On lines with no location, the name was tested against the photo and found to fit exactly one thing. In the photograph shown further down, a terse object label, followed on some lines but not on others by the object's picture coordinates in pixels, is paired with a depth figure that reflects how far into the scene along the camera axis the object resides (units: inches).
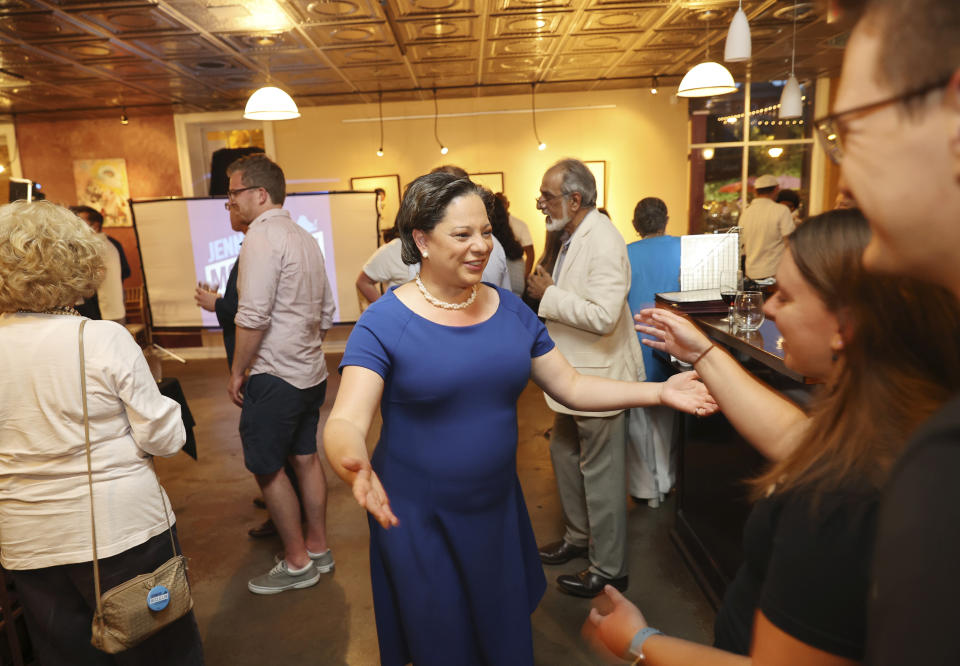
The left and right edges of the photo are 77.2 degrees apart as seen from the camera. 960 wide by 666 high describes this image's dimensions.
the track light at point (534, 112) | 334.8
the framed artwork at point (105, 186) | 335.0
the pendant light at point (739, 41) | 146.6
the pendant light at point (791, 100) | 179.3
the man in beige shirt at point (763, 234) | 244.2
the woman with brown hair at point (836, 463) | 26.4
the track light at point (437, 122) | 339.0
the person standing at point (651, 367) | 135.3
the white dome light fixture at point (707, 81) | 189.9
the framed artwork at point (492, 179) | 340.5
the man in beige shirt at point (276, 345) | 104.0
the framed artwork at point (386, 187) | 343.3
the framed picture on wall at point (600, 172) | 334.6
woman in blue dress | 59.9
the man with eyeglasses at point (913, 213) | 16.0
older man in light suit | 98.7
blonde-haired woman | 60.8
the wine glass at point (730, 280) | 134.6
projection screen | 294.2
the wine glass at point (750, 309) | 94.1
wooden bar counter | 92.9
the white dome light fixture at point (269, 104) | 200.7
